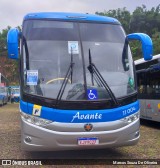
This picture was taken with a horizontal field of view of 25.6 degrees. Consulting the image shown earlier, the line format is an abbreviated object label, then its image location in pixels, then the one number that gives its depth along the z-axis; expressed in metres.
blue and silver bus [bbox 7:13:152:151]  7.10
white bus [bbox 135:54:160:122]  13.47
